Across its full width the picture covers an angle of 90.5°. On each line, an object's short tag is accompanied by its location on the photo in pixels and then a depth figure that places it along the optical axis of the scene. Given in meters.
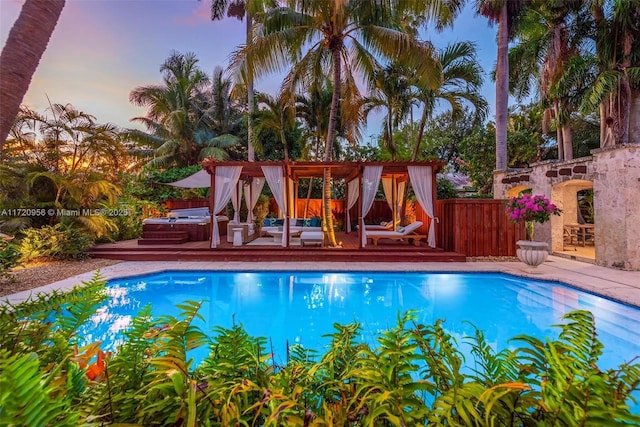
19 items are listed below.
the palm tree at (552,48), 11.26
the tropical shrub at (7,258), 5.96
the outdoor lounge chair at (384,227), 11.54
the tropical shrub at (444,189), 13.87
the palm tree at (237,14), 14.90
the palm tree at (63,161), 7.87
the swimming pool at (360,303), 4.40
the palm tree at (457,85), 10.16
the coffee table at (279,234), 10.30
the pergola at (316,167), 9.22
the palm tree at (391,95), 10.99
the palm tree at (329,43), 8.45
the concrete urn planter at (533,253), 7.06
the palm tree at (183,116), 18.12
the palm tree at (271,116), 13.68
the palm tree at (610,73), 9.29
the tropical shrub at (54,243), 7.49
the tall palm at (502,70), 11.91
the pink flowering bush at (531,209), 6.91
